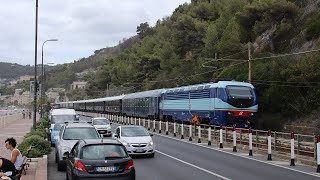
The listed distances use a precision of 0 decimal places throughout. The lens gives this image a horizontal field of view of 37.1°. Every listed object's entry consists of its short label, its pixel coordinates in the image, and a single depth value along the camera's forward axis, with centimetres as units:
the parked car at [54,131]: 2641
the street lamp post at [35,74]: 3356
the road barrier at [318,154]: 1650
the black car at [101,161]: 1188
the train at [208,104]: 3297
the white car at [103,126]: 3640
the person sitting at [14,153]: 1132
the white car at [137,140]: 2181
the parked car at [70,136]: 1740
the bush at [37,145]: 2000
